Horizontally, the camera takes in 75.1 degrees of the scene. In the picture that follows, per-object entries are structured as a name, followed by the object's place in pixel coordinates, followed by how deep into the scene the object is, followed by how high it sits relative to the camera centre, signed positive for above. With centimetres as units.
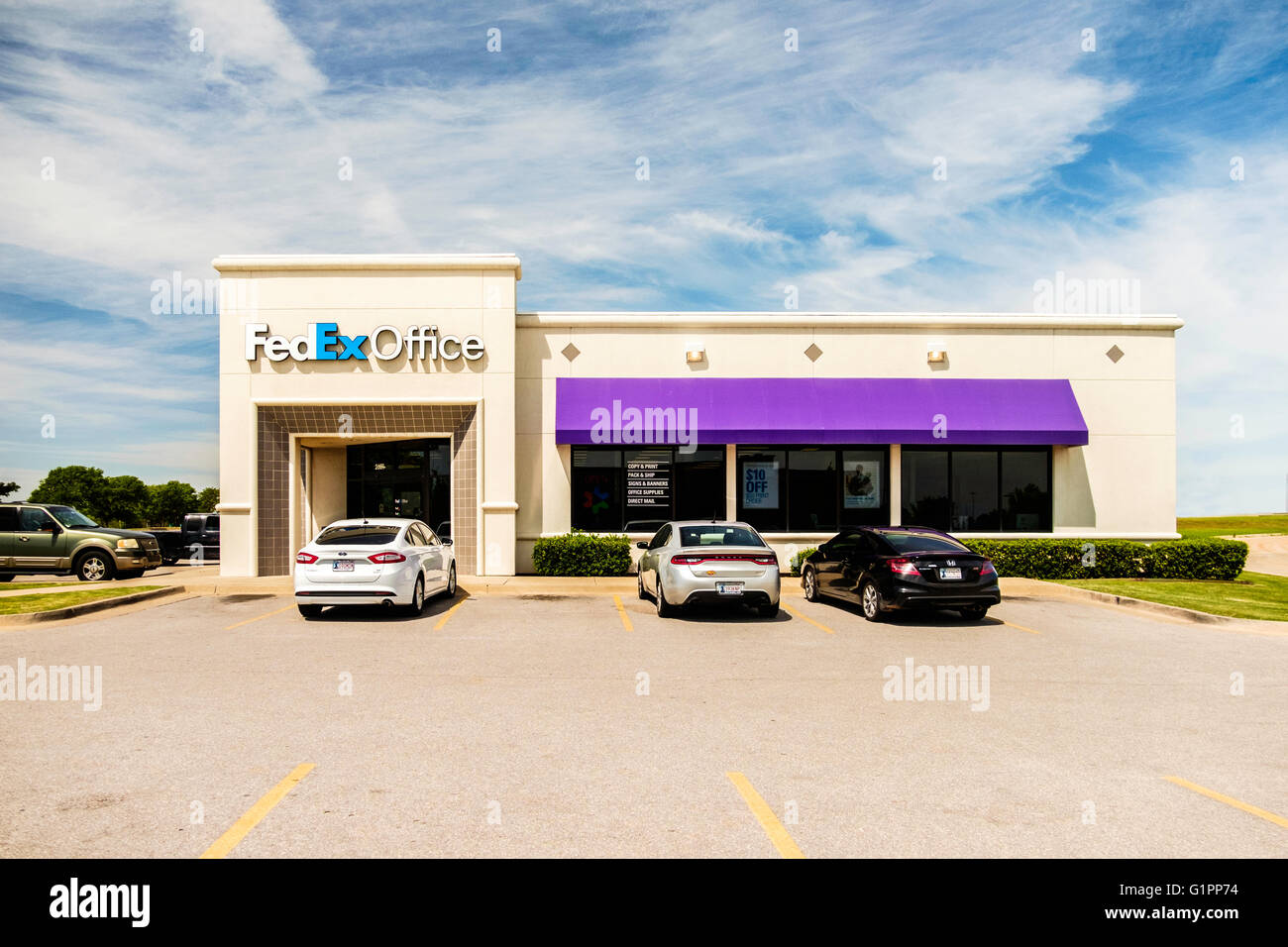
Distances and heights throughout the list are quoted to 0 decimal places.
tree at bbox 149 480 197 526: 7519 -243
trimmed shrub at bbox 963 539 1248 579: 1977 -209
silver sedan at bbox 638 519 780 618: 1295 -158
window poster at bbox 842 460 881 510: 2142 -34
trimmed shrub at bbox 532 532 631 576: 1955 -194
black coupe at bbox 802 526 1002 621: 1294 -161
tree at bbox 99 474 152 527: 7444 -234
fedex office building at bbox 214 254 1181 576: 2002 +140
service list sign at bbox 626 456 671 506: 2097 -15
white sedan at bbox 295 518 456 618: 1288 -144
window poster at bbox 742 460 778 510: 2123 -32
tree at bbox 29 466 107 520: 7281 -117
